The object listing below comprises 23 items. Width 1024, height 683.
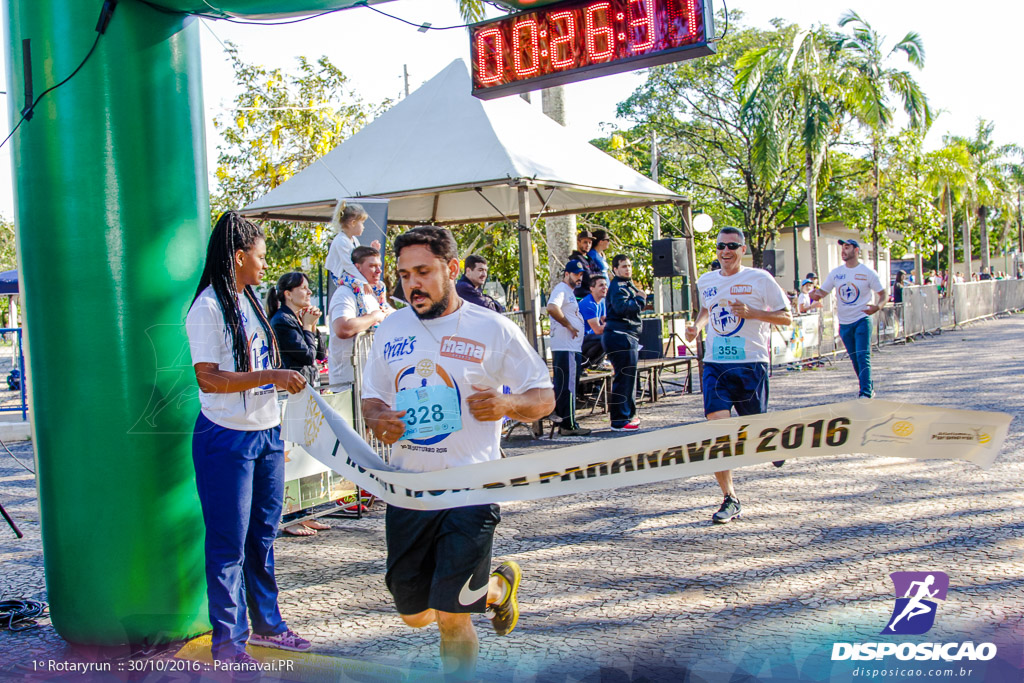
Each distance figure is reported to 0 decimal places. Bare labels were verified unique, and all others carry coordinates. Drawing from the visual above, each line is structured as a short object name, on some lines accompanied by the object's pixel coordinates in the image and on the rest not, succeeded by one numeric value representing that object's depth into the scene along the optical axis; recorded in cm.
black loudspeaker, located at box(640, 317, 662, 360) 1362
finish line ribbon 258
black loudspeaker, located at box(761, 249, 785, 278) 1933
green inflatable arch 373
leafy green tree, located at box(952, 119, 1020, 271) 3675
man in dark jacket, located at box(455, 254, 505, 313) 764
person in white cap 962
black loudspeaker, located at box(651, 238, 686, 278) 1302
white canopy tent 904
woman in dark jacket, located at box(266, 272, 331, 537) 599
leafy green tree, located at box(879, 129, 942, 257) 1914
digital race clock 376
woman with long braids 335
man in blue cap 878
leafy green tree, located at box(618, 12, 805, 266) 2927
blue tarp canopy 1708
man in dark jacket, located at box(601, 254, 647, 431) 948
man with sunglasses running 564
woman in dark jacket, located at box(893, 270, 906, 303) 2058
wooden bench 1132
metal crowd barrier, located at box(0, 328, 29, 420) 1308
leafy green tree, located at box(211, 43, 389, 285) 1444
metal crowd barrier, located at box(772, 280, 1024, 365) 1519
